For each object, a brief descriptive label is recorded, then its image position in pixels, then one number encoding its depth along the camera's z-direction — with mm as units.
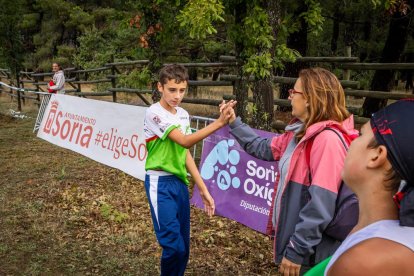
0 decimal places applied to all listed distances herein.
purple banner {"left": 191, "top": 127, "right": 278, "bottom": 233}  4754
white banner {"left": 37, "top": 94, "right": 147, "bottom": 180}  6672
